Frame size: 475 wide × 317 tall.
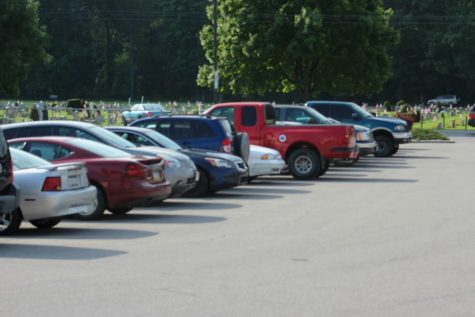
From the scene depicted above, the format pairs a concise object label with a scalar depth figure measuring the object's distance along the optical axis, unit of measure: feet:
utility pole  185.16
